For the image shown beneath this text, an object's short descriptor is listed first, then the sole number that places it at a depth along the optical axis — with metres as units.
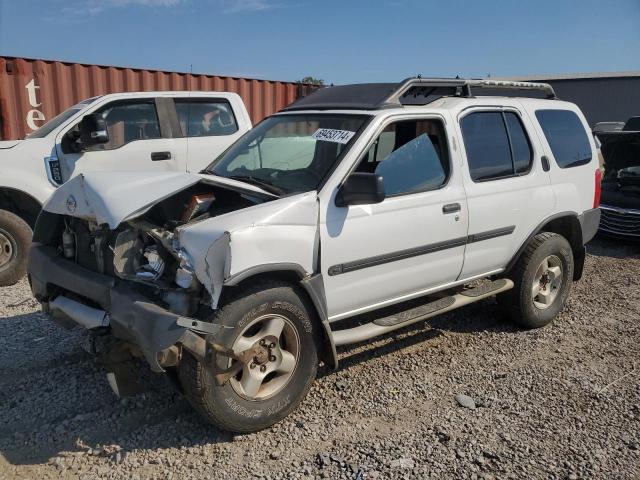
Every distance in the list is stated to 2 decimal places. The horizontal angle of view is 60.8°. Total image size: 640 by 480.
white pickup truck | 5.82
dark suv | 7.96
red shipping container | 8.47
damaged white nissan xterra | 2.94
